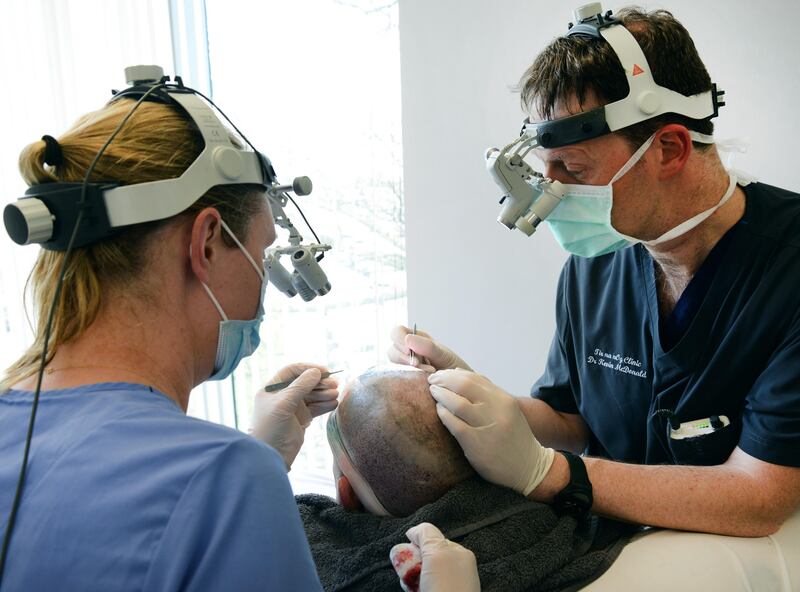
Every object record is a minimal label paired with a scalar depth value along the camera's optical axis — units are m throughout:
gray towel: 1.09
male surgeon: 1.24
